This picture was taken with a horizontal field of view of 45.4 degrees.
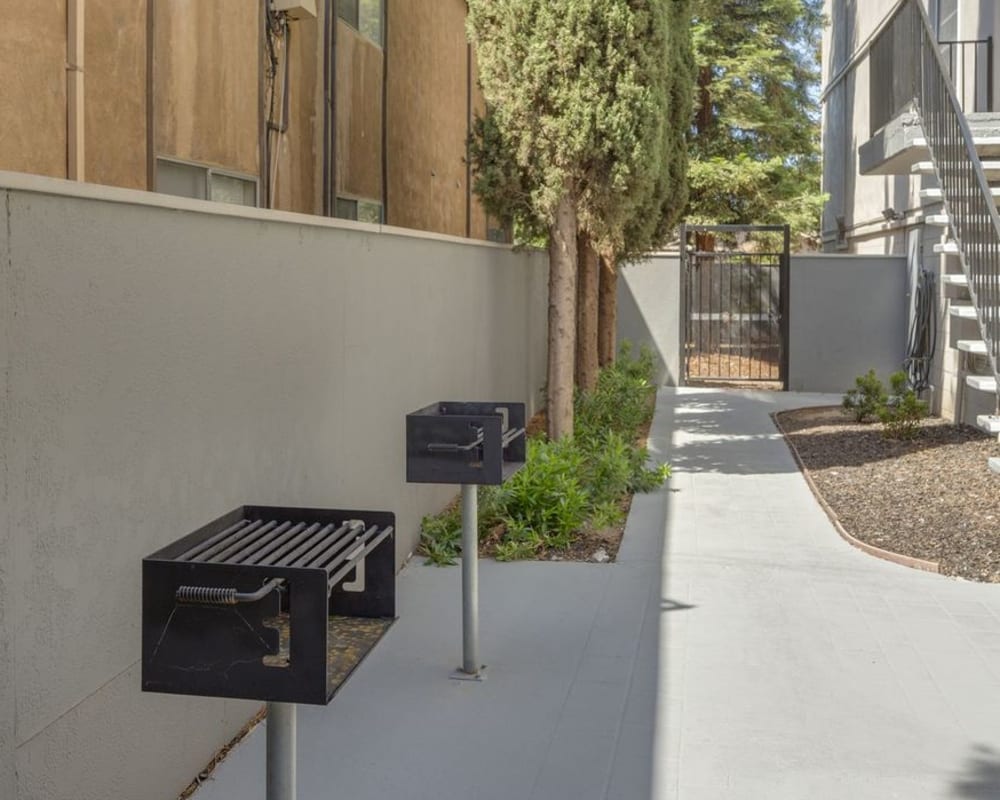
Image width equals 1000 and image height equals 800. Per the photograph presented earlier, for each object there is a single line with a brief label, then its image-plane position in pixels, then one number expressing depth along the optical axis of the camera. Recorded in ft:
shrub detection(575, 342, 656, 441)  35.60
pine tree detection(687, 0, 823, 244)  62.44
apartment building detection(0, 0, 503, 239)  21.08
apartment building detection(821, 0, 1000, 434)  26.96
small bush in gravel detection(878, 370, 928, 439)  34.81
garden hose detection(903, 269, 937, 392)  43.62
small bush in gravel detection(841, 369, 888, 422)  39.24
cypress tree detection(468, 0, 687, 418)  27.22
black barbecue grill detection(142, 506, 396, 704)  7.64
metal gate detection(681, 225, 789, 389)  54.85
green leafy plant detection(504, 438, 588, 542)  22.86
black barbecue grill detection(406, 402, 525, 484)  14.80
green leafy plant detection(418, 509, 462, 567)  21.21
